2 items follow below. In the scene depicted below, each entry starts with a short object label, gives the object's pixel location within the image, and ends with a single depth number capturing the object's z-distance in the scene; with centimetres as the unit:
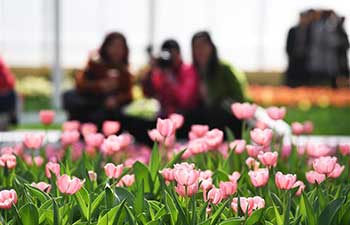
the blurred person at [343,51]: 2327
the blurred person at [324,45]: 2280
